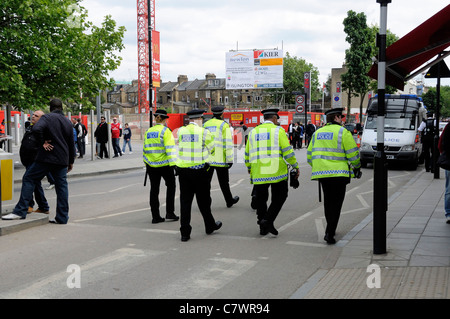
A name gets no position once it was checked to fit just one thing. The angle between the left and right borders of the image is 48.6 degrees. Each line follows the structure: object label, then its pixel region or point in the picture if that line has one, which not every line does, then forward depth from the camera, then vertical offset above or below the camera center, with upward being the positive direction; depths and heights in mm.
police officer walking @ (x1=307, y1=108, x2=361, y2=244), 6723 -522
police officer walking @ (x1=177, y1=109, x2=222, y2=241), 7008 -544
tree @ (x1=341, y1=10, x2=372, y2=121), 40688 +6014
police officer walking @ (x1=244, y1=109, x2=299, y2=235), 7043 -546
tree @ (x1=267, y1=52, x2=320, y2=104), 93938 +9526
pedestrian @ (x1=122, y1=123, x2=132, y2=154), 27278 -595
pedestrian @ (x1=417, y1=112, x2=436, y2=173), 15852 -340
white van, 17562 -204
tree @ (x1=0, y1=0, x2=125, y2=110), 16500 +2576
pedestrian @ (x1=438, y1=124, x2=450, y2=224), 6742 -236
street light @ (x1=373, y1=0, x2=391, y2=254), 5703 -407
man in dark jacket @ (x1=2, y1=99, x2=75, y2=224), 7996 -527
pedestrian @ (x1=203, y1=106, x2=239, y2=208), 9039 -382
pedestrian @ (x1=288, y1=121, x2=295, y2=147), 31547 -485
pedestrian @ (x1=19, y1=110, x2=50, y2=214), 8750 -592
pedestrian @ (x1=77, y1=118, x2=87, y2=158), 23531 -560
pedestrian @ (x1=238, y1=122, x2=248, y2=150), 33141 -603
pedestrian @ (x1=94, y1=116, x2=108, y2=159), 22828 -500
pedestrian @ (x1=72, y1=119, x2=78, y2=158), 23334 -462
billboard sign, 50781 +5692
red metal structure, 69812 +10852
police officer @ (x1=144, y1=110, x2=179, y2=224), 8281 -524
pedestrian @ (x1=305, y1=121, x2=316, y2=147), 32781 -309
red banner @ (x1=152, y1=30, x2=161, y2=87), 26203 +3542
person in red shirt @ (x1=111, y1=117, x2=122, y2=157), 24641 -493
